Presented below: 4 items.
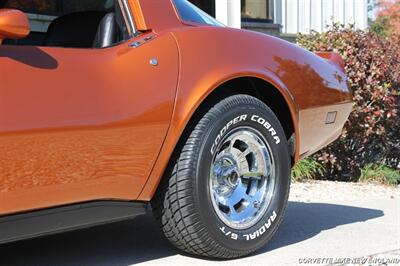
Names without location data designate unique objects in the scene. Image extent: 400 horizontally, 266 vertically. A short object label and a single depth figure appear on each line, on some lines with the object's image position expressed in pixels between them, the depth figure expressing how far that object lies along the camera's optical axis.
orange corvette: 2.98
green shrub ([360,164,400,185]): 8.18
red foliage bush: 7.69
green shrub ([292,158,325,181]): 7.58
